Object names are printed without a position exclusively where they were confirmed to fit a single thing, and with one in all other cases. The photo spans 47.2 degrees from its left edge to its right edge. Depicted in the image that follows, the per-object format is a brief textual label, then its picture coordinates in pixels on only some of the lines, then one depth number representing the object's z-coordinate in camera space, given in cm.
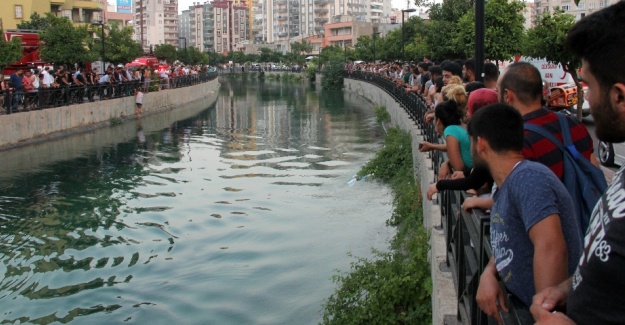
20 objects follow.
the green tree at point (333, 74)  6181
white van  1983
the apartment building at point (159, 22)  18675
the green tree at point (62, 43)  3105
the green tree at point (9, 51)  2386
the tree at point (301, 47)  12301
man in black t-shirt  171
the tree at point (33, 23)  4742
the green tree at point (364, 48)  7300
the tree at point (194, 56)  8138
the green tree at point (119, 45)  4366
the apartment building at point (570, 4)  8189
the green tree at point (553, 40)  1538
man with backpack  322
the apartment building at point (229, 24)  17875
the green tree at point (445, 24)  2595
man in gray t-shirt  262
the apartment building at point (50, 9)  5431
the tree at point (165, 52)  7100
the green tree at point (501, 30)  1842
